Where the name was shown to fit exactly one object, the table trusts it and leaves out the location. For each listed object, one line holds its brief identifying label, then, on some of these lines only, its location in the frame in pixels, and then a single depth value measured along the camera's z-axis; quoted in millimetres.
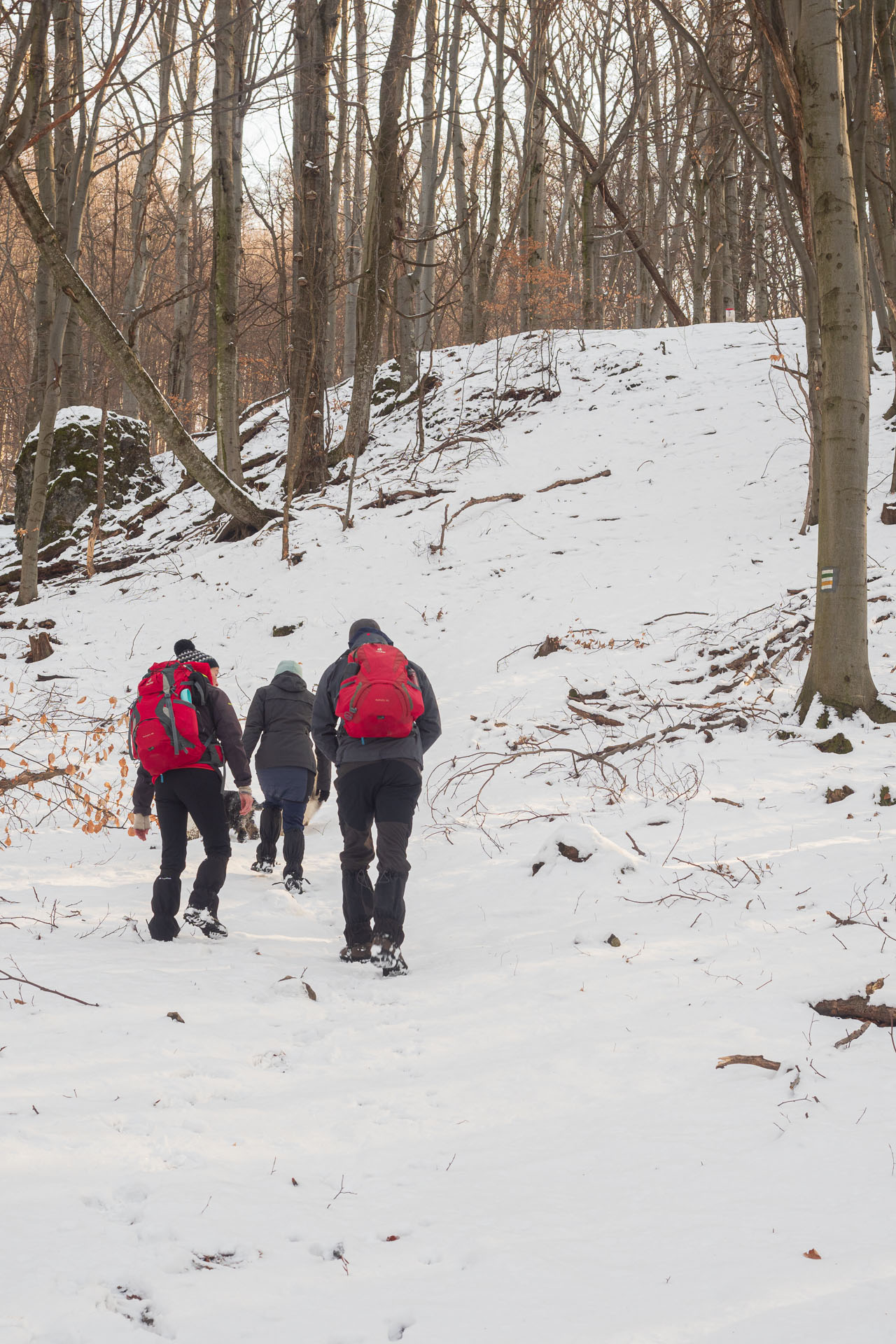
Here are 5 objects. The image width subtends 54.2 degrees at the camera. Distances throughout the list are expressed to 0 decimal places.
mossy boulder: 16969
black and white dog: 7566
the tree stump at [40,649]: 12148
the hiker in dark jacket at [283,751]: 6719
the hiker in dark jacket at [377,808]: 4895
